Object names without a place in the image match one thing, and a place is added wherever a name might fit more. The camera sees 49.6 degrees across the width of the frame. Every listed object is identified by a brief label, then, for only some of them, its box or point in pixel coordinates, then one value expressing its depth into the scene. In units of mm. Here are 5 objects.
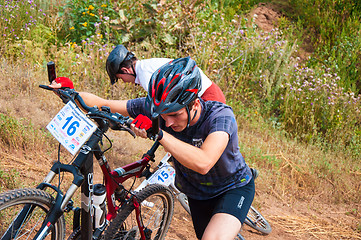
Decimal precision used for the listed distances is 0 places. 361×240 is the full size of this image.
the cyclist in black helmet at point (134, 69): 4281
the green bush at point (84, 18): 7168
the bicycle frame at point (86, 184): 2406
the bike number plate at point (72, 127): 2365
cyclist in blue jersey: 2396
